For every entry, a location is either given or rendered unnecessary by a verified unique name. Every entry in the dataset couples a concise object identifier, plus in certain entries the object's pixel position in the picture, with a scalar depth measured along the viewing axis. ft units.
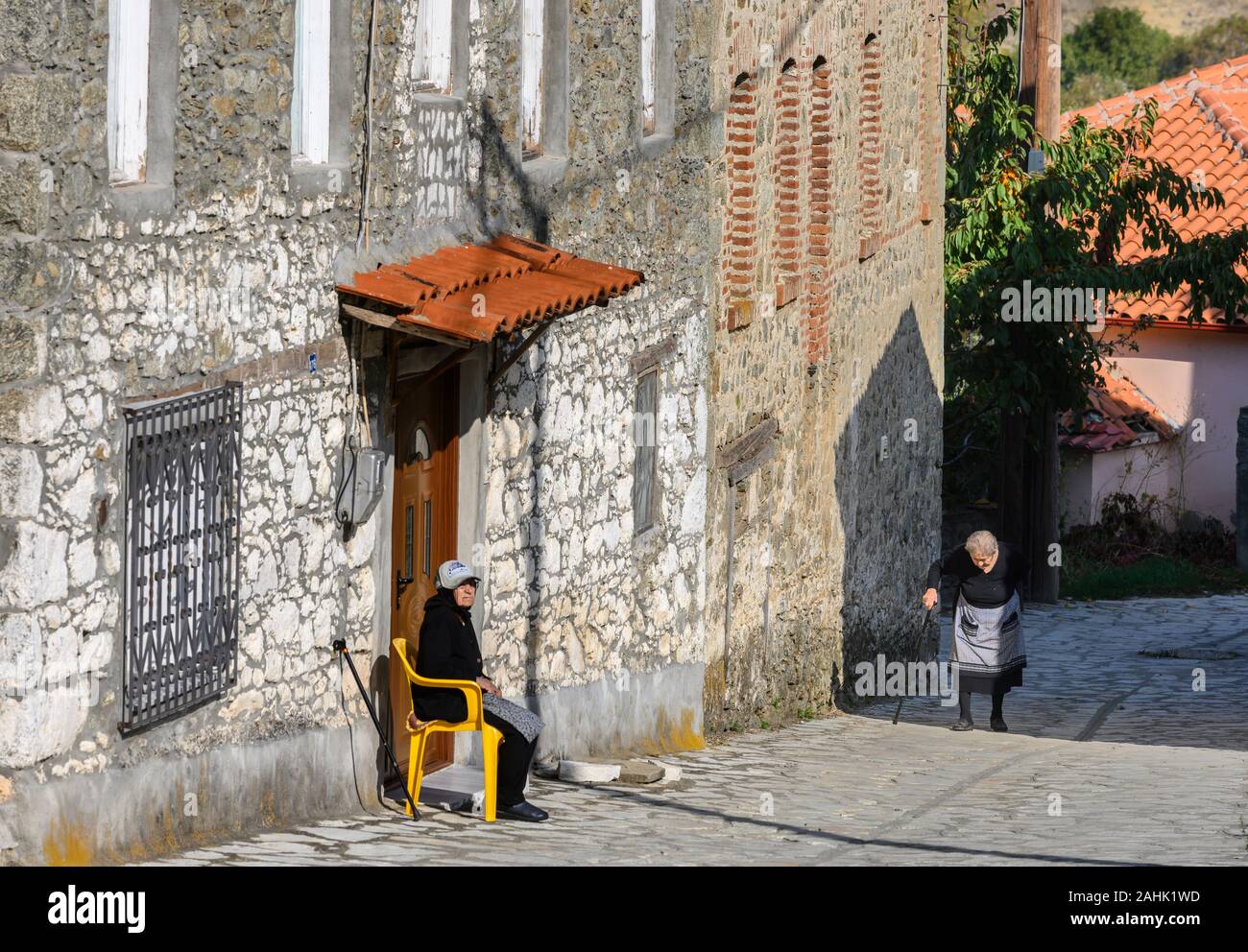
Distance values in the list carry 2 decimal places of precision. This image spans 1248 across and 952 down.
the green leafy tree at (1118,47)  201.05
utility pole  82.58
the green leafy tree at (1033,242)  78.43
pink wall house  94.43
